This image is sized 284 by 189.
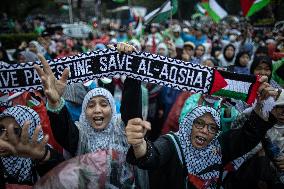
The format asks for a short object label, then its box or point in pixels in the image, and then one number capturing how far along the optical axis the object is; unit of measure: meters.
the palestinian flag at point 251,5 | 6.75
